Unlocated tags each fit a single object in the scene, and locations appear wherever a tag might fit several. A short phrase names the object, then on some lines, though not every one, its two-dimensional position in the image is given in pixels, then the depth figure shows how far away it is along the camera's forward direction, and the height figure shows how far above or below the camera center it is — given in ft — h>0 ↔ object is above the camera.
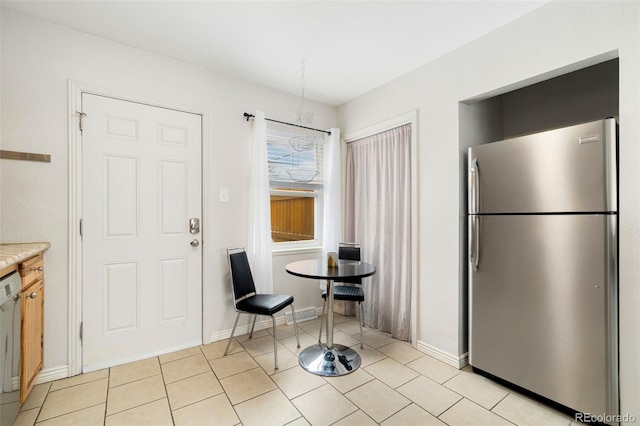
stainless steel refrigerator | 5.34 -1.08
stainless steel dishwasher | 4.50 -2.20
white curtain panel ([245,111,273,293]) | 9.65 +0.01
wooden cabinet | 5.42 -2.21
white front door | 7.45 -0.50
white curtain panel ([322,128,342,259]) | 11.48 +0.53
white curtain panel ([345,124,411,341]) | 9.43 -0.35
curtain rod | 9.74 +3.34
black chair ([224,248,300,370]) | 7.91 -2.53
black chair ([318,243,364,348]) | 8.87 -2.52
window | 10.81 +1.08
